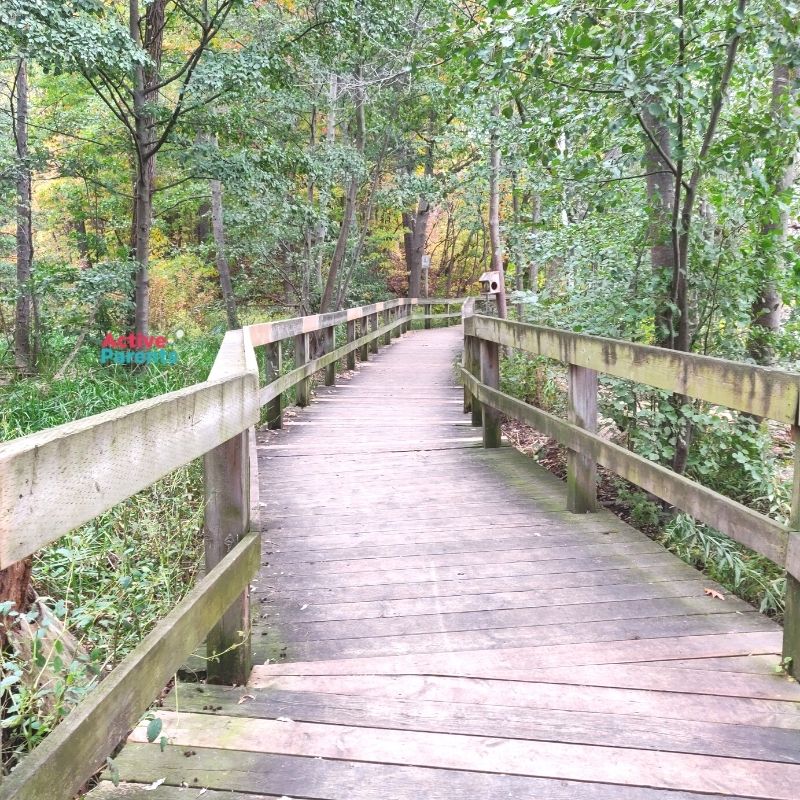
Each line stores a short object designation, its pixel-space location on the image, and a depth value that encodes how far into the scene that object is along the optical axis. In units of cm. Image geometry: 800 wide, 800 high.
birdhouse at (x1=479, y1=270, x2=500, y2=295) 1223
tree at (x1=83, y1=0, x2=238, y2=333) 797
